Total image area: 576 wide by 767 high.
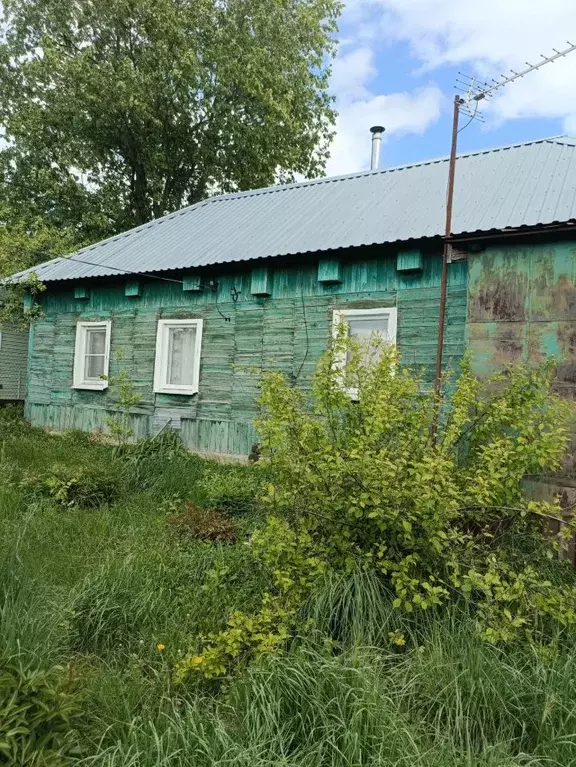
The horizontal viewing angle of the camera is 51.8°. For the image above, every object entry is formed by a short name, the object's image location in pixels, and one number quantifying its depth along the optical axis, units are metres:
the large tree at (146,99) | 18.23
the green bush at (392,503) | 3.12
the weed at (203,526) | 5.12
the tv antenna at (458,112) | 4.60
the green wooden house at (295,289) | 5.77
